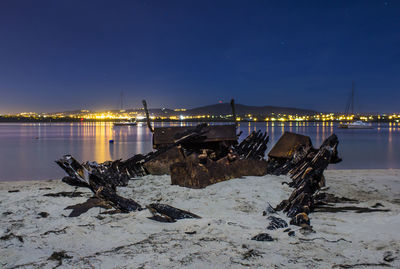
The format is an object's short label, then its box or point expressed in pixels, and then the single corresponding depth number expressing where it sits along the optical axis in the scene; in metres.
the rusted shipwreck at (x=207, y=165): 4.41
